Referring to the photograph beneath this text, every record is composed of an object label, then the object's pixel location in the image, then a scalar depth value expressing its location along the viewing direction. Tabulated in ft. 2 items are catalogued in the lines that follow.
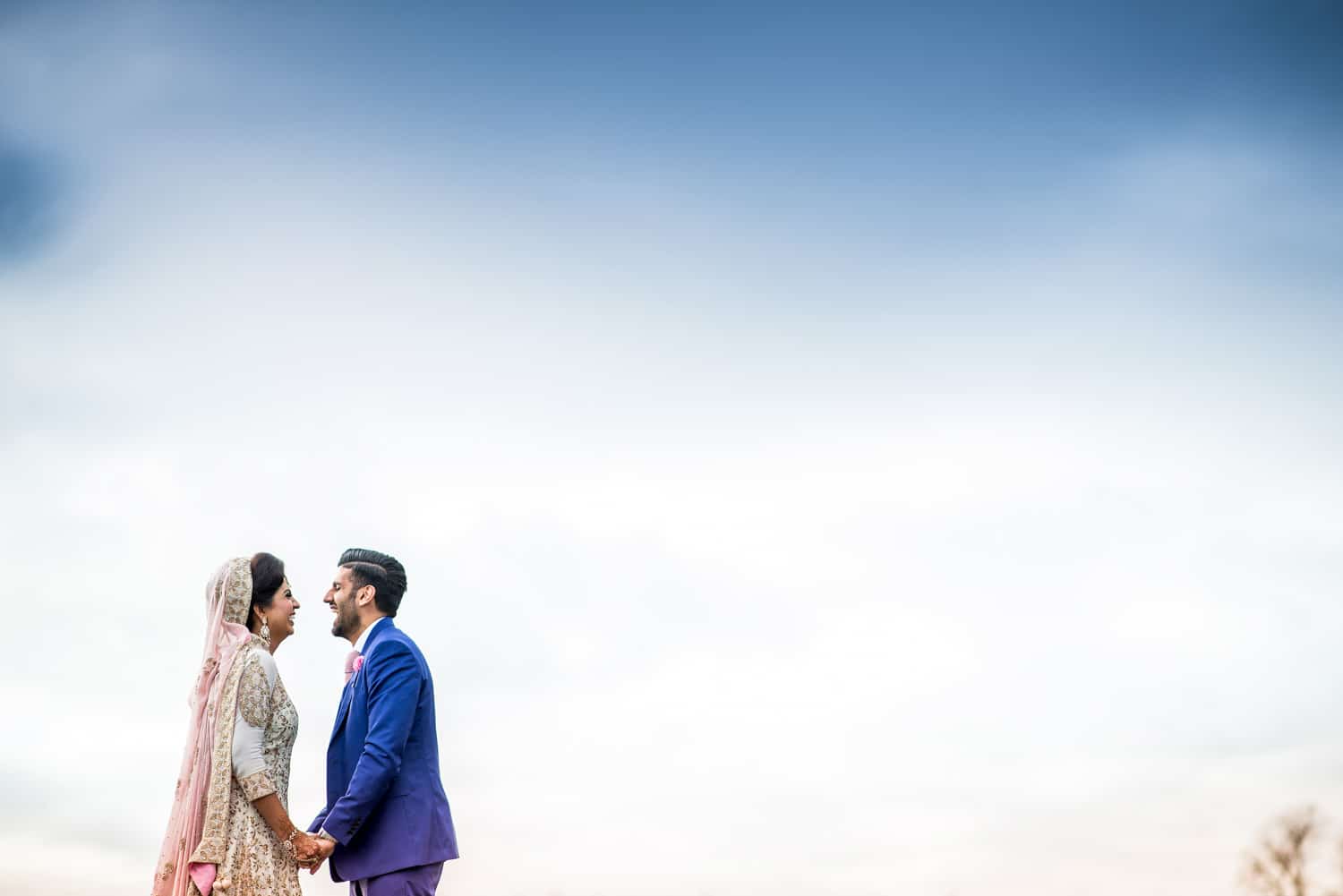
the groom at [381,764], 21.53
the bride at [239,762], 20.59
